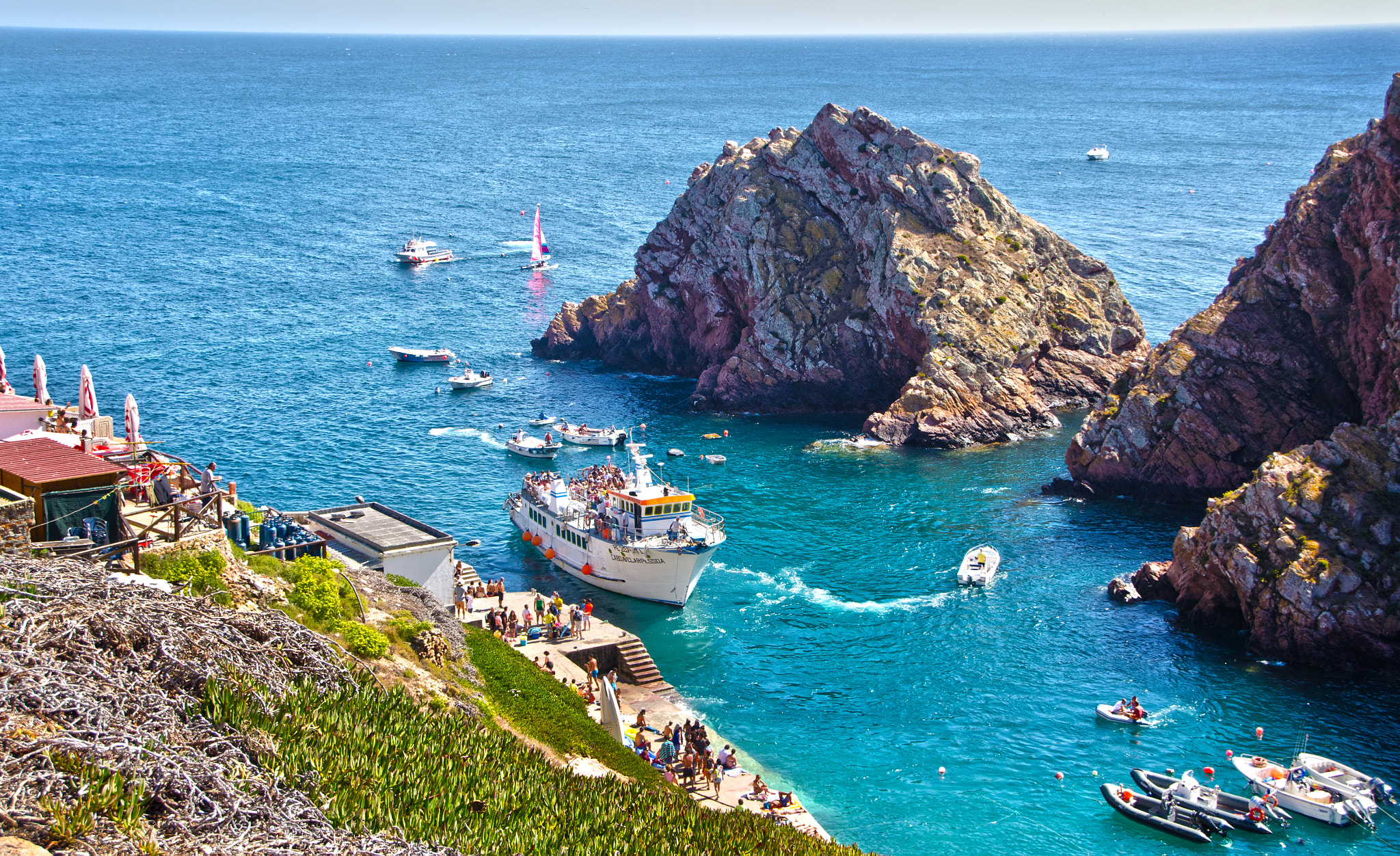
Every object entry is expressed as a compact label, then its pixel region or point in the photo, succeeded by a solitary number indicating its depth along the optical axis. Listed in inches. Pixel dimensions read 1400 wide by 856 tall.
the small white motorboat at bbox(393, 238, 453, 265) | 6067.9
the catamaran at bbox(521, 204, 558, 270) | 6092.5
